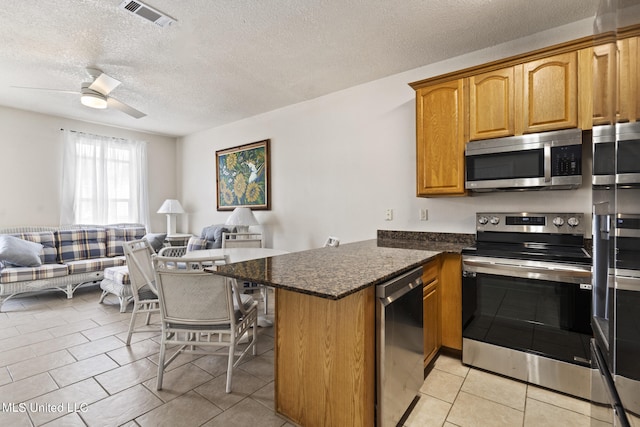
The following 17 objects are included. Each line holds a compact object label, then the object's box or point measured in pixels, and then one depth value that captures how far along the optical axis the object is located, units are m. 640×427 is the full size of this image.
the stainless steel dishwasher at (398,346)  1.46
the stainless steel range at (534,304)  1.90
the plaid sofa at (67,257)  3.69
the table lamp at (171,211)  5.37
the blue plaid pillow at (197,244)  4.48
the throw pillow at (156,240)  4.68
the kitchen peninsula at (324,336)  1.41
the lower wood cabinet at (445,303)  2.27
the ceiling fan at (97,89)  2.94
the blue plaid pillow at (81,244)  4.38
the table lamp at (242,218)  4.28
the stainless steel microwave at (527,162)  2.10
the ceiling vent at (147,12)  2.10
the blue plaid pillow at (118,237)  4.79
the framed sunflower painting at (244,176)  4.54
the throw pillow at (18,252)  3.62
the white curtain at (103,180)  4.79
